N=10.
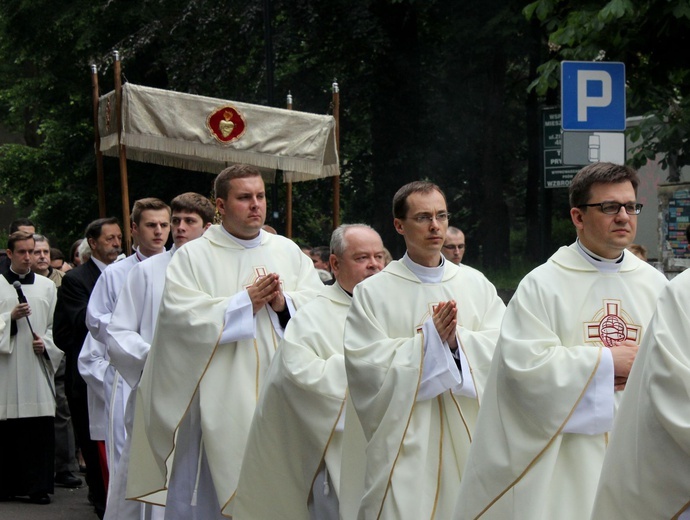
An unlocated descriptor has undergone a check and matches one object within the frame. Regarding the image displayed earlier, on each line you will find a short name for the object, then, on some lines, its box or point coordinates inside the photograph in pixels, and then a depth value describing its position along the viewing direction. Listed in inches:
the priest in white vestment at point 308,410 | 496.1
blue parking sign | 743.1
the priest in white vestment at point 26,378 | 832.9
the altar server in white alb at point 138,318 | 617.0
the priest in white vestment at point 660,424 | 293.6
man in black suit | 754.8
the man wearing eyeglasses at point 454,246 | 655.8
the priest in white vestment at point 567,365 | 375.2
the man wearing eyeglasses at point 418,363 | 430.6
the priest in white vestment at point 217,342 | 542.6
